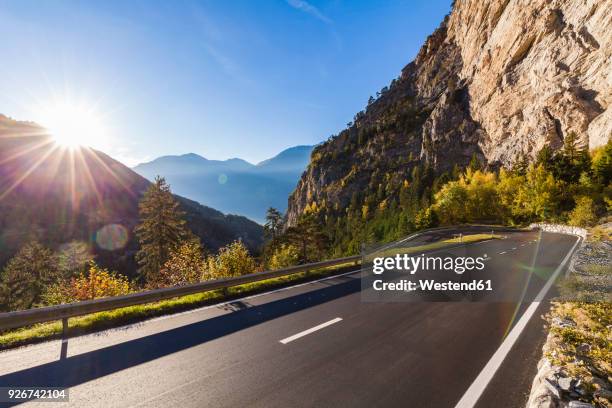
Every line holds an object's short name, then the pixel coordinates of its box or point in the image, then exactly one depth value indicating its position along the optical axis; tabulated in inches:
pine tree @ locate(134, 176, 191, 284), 1119.6
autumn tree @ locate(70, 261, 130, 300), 634.2
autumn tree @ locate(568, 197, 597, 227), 1396.4
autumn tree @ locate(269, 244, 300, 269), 1676.9
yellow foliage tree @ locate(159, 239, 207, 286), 750.4
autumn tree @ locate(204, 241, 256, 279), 729.0
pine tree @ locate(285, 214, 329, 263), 1877.5
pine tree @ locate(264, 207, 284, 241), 2830.0
